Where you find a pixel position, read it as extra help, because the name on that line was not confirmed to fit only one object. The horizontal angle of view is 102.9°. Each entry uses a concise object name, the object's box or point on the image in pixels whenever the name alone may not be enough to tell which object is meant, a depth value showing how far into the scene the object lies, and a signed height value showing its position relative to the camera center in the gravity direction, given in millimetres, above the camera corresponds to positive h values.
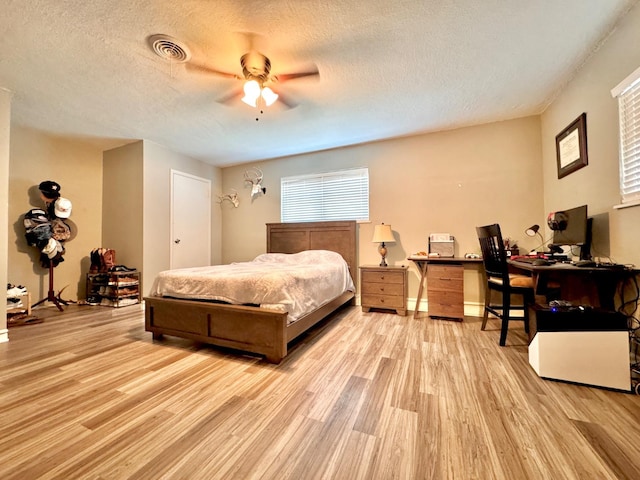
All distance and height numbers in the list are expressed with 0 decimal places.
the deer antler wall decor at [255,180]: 4789 +1205
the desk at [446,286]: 3029 -530
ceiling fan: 2080 +1480
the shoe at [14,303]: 2956 -697
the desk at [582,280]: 1796 -305
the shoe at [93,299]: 4016 -878
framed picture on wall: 2299 +923
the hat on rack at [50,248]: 3468 -59
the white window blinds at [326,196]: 4059 +783
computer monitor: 2111 +93
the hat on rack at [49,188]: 3517 +771
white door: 4402 +413
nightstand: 3334 -609
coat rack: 3565 -764
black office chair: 2246 -334
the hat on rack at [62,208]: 3636 +518
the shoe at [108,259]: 3885 -239
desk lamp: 3027 +129
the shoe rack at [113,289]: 3785 -696
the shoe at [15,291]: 2951 -559
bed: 1984 -708
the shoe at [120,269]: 3844 -387
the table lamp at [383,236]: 3533 +90
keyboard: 2227 -162
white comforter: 2068 -389
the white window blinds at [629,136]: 1776 +761
